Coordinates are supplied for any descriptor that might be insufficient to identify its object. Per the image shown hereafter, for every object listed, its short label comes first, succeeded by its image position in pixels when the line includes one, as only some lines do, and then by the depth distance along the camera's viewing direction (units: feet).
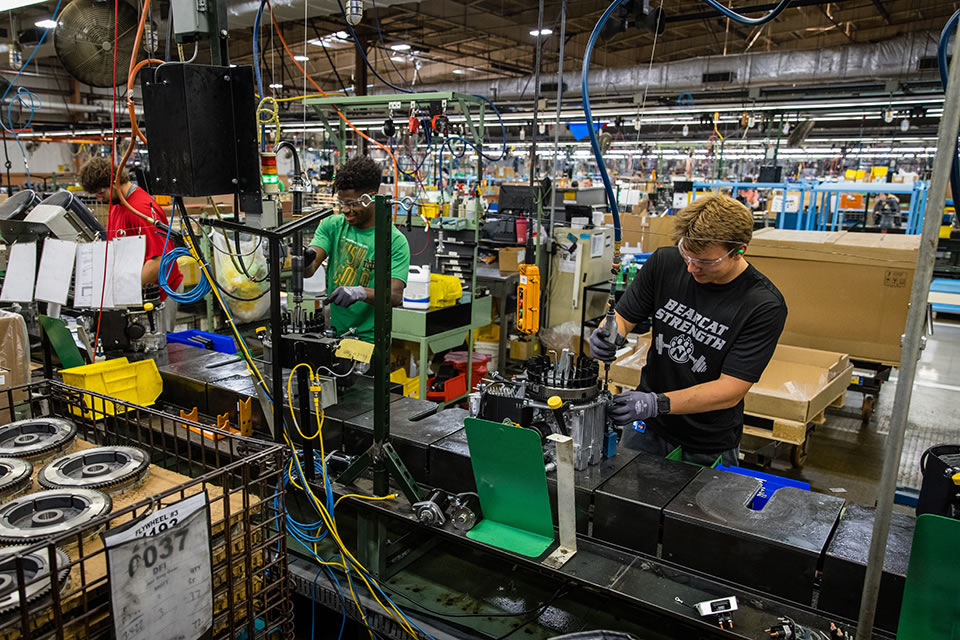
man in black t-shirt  5.43
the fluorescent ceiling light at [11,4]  8.16
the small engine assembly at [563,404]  4.61
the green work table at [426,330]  11.73
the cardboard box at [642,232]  23.00
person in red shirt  7.04
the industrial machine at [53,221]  6.42
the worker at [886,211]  29.17
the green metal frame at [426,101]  12.74
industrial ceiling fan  7.75
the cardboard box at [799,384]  9.81
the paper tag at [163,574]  2.50
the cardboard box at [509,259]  17.60
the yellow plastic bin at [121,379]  5.58
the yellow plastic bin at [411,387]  11.55
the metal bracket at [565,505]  3.66
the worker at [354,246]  8.00
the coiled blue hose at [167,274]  5.56
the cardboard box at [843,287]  10.34
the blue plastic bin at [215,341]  8.42
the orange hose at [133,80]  4.66
